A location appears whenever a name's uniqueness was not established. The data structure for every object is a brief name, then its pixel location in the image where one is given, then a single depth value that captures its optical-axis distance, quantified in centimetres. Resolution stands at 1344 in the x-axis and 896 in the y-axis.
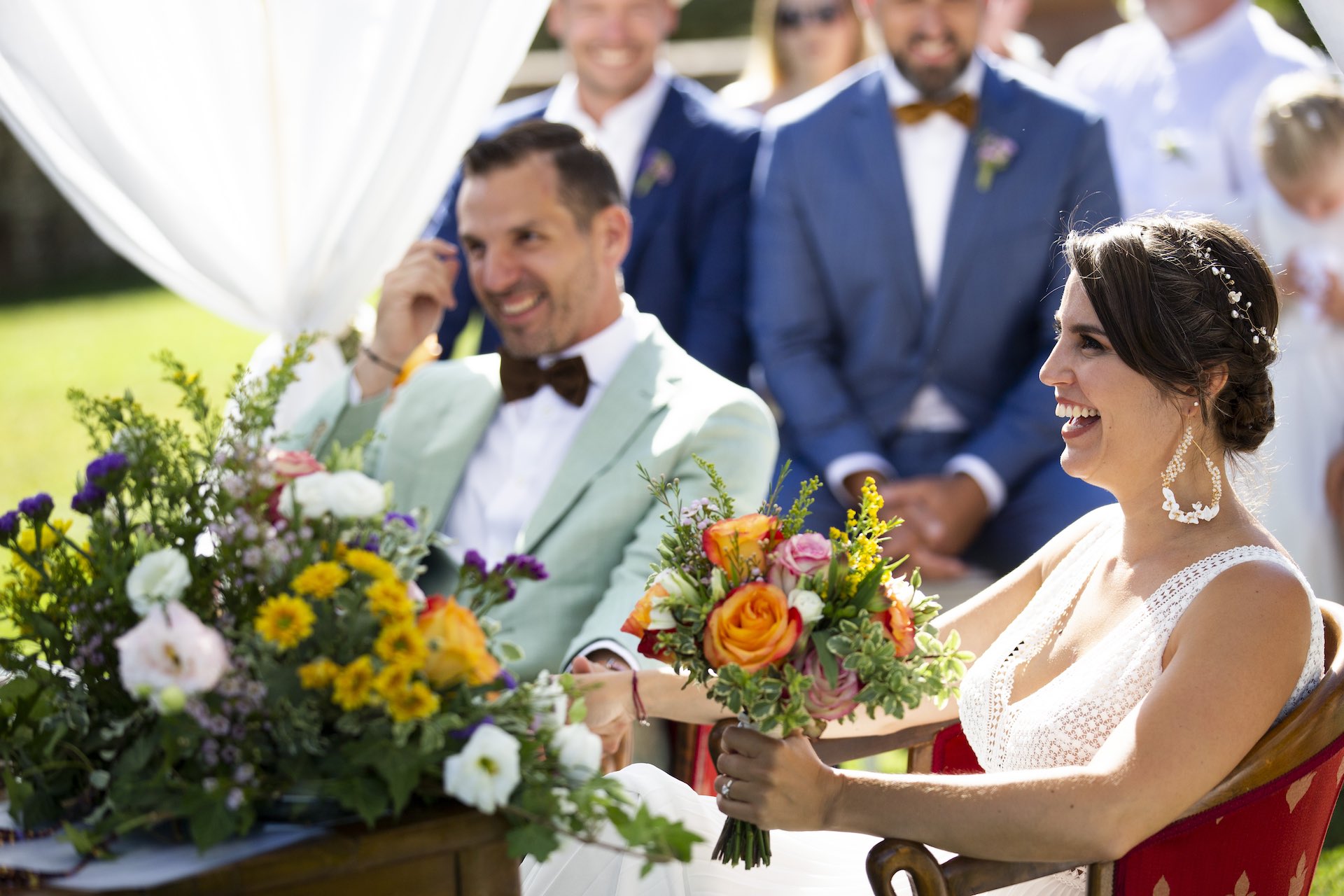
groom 604
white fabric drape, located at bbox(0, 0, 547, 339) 647
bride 382
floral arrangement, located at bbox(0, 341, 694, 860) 318
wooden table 325
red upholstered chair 388
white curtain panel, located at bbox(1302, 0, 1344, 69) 494
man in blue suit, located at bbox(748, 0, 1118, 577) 809
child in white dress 870
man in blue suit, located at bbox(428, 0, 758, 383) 873
